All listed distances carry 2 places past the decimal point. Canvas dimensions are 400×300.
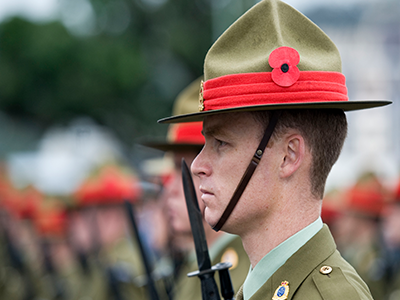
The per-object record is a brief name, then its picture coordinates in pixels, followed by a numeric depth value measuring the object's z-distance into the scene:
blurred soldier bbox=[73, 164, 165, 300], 15.37
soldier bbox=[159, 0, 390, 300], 4.04
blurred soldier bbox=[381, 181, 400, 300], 14.18
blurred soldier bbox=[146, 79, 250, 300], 7.48
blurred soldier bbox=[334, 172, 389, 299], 15.73
